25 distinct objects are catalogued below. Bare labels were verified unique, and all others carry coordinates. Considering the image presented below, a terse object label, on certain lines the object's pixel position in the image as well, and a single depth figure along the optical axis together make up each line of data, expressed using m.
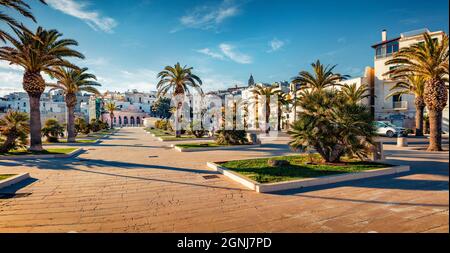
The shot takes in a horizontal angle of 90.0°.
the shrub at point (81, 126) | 33.09
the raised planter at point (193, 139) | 24.94
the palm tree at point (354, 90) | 30.93
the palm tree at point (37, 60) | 14.41
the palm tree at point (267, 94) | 35.31
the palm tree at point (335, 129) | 9.59
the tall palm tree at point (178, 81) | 27.02
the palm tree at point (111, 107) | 64.34
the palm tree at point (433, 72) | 14.38
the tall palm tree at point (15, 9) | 9.57
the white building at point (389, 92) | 34.53
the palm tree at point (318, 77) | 27.64
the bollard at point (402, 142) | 17.56
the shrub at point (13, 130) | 13.73
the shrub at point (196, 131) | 27.77
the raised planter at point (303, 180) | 6.56
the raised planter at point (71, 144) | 20.52
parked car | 26.66
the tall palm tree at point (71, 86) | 23.08
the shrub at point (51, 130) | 21.98
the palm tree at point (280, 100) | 36.34
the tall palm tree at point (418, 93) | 27.03
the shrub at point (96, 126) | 39.52
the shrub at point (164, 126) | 43.79
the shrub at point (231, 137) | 19.00
